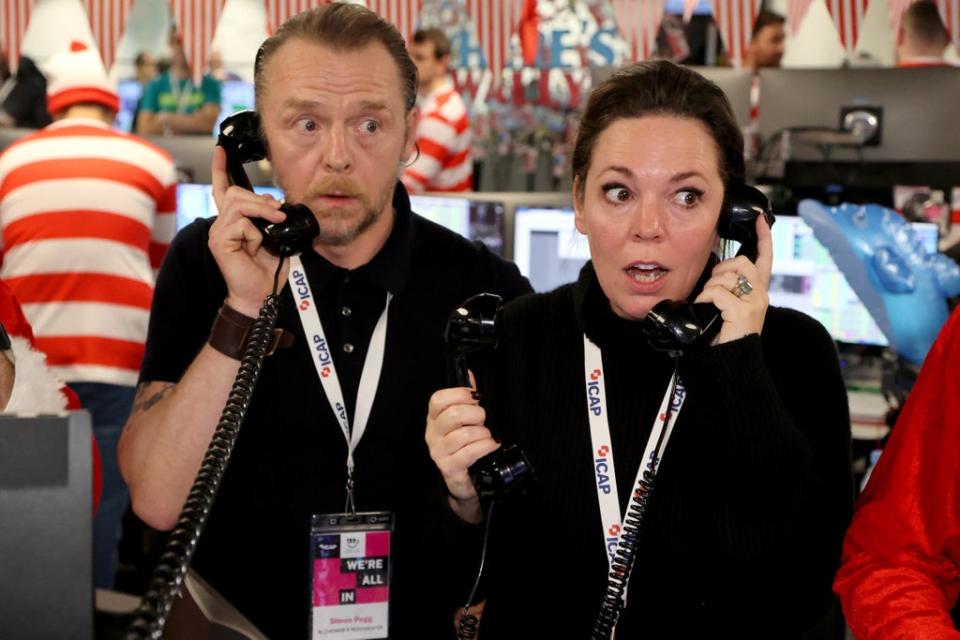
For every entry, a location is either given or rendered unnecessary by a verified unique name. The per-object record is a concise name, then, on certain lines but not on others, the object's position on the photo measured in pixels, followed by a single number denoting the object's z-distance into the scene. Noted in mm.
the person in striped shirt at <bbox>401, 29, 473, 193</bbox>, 5465
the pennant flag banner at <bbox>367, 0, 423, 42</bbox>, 6180
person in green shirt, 7984
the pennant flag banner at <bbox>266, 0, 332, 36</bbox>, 6220
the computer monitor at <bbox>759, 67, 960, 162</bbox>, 4219
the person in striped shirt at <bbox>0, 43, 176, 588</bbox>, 3668
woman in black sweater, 1442
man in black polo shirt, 1777
